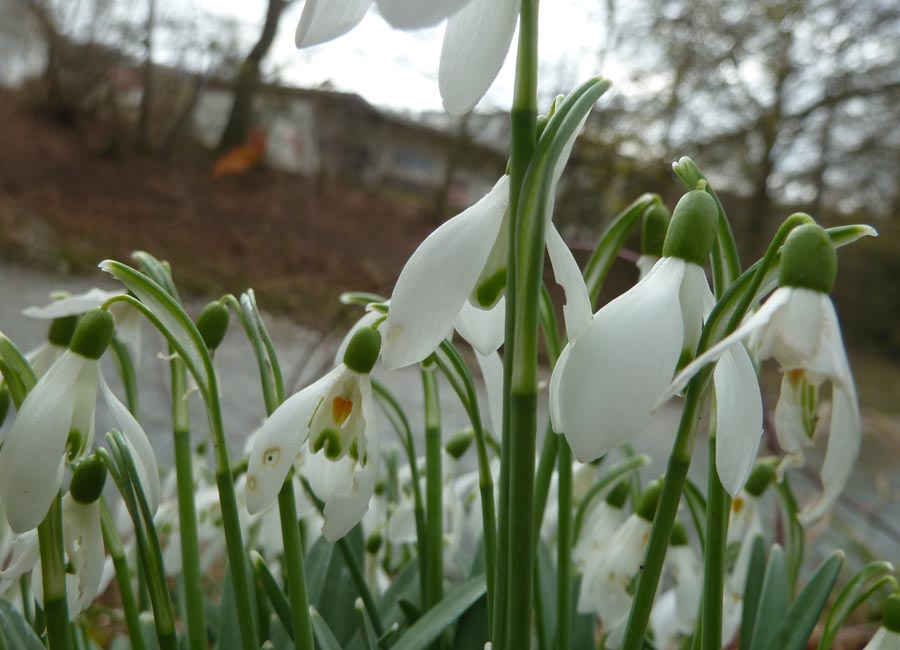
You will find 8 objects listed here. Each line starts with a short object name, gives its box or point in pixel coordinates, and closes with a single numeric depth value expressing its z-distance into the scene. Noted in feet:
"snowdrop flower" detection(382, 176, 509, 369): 0.37
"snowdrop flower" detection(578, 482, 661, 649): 0.61
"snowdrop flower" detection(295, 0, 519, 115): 0.35
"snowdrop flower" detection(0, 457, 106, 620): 0.47
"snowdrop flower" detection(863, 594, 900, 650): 0.50
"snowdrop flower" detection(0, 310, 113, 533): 0.40
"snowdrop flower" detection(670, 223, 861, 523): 0.34
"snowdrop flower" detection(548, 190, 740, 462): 0.33
